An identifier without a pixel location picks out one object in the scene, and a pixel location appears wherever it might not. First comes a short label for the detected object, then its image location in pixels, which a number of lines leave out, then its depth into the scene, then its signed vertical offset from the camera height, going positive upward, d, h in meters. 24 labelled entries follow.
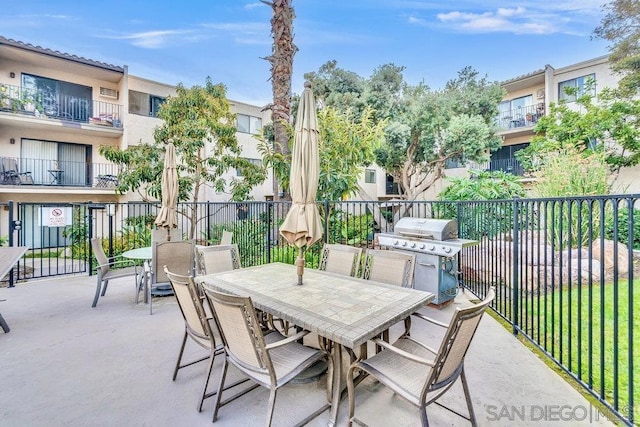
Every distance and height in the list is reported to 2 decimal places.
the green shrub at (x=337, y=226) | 6.57 -0.36
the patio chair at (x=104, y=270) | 4.70 -1.02
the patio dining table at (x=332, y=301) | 2.05 -0.77
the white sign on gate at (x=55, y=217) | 6.62 -0.16
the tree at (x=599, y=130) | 11.43 +3.21
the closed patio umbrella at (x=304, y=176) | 2.96 +0.33
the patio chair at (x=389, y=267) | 3.16 -0.63
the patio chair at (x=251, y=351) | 1.92 -1.01
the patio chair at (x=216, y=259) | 3.95 -0.66
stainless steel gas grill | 4.23 -0.56
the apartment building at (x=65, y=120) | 11.10 +3.57
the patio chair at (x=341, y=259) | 3.66 -0.62
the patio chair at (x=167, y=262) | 4.51 -0.80
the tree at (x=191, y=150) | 8.73 +1.82
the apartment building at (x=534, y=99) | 13.74 +5.82
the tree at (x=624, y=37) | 11.64 +7.12
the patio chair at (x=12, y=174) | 10.94 +1.32
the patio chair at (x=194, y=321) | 2.36 -0.93
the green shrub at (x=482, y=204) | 4.33 +0.09
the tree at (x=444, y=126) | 13.84 +3.91
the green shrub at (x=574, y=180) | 6.96 +0.72
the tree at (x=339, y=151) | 6.61 +1.33
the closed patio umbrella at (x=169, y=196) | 5.41 +0.25
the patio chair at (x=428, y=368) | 1.74 -1.09
